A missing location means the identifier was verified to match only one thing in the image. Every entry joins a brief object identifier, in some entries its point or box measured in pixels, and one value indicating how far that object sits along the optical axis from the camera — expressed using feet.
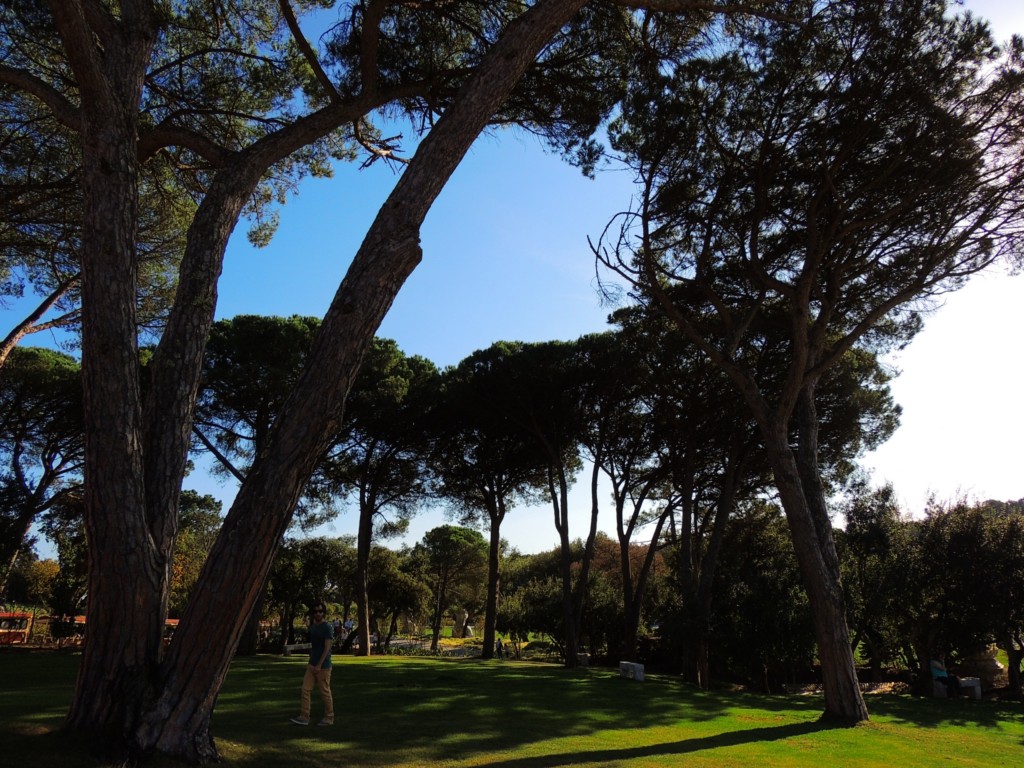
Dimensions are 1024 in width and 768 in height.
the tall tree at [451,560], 119.14
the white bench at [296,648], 71.80
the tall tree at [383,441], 67.41
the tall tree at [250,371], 59.82
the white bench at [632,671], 47.92
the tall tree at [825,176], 31.40
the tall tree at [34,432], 59.11
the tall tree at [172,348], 14.16
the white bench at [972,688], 52.24
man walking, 23.44
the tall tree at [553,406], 62.59
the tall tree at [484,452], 64.59
